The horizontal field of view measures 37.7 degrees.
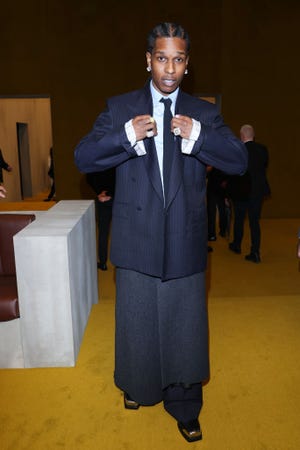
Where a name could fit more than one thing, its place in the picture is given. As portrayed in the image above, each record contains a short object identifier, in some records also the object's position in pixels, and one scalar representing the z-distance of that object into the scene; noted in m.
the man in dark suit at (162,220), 1.71
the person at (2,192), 2.68
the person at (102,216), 3.70
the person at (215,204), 5.93
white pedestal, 2.39
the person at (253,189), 5.29
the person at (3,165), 7.04
